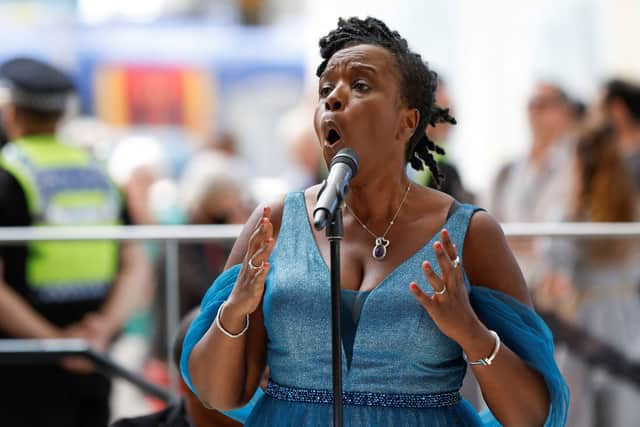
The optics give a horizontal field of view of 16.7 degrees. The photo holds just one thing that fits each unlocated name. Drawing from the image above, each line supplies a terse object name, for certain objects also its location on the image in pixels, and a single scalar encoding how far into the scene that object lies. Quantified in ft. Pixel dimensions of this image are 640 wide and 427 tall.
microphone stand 13.06
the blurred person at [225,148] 51.44
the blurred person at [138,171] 41.97
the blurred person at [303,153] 45.61
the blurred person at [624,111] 38.39
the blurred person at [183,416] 18.46
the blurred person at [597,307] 28.79
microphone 12.44
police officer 28.63
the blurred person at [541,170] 36.44
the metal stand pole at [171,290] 29.20
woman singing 14.16
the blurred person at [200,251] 28.52
